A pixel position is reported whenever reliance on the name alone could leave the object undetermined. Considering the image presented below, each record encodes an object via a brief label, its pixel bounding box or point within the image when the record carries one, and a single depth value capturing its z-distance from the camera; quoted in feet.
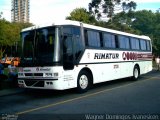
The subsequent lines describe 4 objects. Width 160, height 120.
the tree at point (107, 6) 101.65
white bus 23.95
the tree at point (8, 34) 118.37
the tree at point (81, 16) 101.39
